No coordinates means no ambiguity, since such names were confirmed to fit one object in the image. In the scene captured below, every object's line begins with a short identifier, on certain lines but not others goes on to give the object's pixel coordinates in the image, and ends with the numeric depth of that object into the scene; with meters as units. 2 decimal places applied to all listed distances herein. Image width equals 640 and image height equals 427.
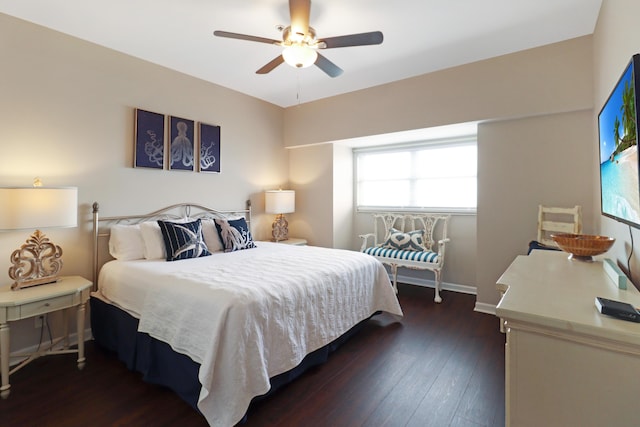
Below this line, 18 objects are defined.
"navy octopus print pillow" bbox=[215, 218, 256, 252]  3.36
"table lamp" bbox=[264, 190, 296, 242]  4.45
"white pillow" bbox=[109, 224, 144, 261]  2.81
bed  1.68
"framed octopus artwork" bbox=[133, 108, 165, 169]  3.17
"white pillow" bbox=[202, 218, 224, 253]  3.34
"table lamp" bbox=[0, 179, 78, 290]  2.11
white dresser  0.90
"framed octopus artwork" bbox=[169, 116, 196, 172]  3.47
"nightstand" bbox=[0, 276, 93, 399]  2.00
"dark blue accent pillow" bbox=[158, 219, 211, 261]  2.86
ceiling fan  2.14
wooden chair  2.83
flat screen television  1.19
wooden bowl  1.68
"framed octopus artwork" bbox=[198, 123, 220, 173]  3.76
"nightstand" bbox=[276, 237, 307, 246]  4.57
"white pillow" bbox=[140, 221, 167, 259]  2.88
